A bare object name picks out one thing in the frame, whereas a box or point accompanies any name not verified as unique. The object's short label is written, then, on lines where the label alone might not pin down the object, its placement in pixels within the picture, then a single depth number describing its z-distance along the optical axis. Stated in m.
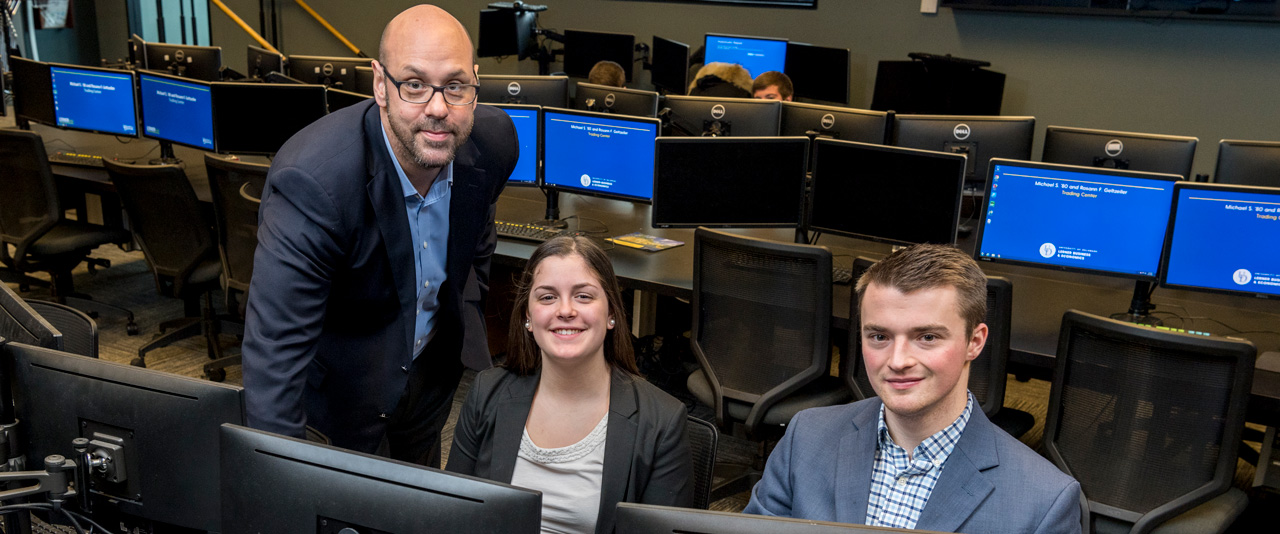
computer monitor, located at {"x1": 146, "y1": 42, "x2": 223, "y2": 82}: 6.26
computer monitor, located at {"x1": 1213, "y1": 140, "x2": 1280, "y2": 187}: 3.47
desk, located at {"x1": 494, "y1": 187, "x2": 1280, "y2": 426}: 2.69
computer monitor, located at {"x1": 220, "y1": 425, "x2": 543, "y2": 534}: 1.12
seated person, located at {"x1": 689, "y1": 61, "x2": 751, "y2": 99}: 5.10
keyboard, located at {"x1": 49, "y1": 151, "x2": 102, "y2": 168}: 4.71
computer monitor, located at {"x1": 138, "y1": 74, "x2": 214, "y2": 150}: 4.69
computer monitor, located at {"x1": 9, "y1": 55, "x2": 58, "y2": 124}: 5.21
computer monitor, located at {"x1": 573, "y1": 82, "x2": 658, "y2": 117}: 4.47
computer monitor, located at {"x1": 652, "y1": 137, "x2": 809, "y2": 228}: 3.47
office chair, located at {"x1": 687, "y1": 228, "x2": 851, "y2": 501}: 2.77
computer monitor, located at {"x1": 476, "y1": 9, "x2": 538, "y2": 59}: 8.33
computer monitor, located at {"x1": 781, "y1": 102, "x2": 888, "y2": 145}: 4.07
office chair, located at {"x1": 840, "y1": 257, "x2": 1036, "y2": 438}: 2.56
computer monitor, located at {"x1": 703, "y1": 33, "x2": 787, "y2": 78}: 7.04
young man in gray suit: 1.39
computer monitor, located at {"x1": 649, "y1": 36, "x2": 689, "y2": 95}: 6.98
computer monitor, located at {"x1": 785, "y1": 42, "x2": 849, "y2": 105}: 6.67
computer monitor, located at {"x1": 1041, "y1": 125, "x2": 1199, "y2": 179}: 3.66
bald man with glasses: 1.69
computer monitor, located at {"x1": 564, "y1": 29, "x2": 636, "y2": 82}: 7.64
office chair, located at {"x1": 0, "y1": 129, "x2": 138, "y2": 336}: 4.18
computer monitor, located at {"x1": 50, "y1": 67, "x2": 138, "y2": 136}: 4.99
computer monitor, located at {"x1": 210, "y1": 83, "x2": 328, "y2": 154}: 4.55
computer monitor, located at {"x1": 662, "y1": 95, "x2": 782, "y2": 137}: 4.21
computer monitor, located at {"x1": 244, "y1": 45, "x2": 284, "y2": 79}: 6.25
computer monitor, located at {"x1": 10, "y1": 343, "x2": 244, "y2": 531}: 1.35
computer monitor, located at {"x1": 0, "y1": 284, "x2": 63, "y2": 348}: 1.55
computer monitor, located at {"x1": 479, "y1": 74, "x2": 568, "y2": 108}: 4.74
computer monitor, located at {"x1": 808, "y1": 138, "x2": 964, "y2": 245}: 3.24
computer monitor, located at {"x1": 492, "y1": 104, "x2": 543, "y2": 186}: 3.97
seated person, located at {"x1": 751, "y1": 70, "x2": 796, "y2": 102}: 5.20
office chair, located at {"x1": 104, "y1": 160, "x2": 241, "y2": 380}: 3.80
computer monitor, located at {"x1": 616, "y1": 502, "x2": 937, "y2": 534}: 1.02
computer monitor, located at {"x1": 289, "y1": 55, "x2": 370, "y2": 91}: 5.85
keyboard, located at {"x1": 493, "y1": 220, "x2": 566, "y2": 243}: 3.68
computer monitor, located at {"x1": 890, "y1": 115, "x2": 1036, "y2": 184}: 3.91
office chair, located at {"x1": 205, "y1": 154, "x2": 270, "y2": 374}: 3.59
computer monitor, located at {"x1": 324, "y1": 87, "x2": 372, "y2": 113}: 4.50
